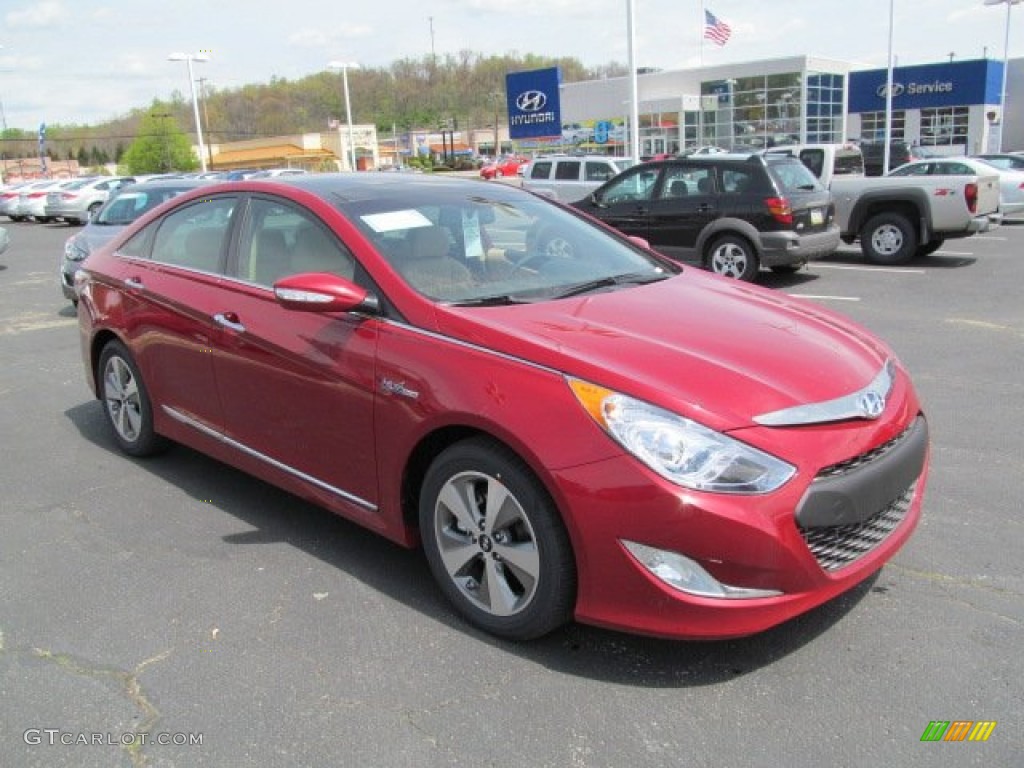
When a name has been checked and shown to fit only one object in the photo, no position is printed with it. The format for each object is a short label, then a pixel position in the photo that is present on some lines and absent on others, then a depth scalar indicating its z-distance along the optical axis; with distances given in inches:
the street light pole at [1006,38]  1575.0
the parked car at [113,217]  403.5
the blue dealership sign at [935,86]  1807.3
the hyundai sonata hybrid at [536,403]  104.5
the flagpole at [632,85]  785.6
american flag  1212.5
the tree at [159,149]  2596.0
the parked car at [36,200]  1186.9
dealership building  1840.6
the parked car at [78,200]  1115.9
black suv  431.2
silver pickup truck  485.4
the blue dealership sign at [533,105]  1159.6
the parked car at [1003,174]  692.1
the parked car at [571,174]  693.3
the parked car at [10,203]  1264.8
